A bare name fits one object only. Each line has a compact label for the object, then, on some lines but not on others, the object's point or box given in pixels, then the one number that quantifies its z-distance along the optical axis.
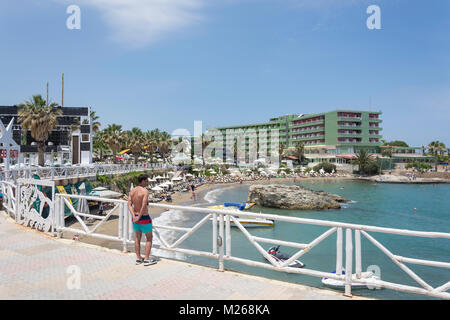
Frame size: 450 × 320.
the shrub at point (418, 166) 86.59
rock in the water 31.56
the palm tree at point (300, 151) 92.43
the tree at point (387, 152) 88.79
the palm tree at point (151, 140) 63.87
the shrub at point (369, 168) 78.44
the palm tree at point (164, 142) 67.69
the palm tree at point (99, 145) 59.54
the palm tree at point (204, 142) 71.43
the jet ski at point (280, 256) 13.29
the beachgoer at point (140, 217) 5.55
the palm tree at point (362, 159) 78.88
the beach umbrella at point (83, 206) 18.28
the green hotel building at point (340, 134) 86.62
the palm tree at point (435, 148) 93.09
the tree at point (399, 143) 126.28
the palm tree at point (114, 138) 55.22
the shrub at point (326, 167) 81.44
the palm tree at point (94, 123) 55.91
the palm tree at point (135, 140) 59.29
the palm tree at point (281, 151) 89.56
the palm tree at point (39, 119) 33.16
